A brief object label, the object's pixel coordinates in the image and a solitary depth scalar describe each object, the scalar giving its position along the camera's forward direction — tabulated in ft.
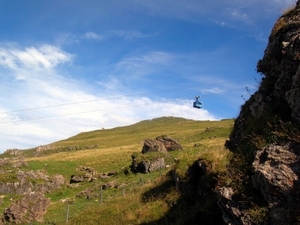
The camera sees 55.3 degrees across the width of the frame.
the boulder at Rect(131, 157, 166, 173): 134.41
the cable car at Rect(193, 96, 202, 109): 85.71
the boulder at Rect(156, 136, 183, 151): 187.83
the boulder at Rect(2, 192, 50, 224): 80.43
